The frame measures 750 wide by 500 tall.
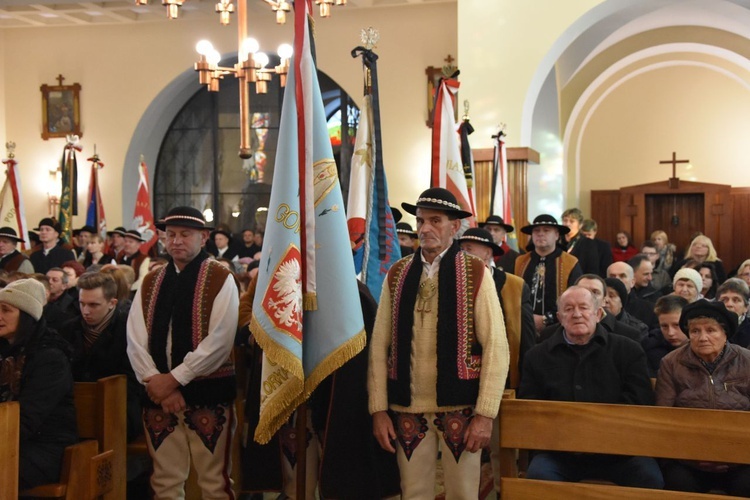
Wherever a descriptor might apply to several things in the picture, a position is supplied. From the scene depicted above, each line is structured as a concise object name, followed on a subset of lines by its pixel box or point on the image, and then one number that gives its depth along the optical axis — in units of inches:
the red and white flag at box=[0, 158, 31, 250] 421.7
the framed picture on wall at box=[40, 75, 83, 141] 545.6
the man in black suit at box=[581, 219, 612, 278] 333.7
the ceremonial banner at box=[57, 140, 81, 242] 459.5
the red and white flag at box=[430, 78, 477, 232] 257.3
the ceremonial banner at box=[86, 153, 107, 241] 491.2
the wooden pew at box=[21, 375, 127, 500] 149.8
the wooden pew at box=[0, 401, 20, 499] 133.9
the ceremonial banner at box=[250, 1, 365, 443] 141.1
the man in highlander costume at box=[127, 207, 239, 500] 159.3
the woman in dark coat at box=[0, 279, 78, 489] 147.0
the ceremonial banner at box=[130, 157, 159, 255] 426.3
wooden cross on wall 613.9
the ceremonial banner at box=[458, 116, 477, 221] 289.1
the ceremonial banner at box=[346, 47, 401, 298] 191.5
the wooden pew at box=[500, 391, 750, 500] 128.6
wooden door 617.0
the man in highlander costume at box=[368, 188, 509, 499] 139.3
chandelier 310.3
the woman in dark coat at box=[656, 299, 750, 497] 145.7
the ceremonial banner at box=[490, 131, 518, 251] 341.4
